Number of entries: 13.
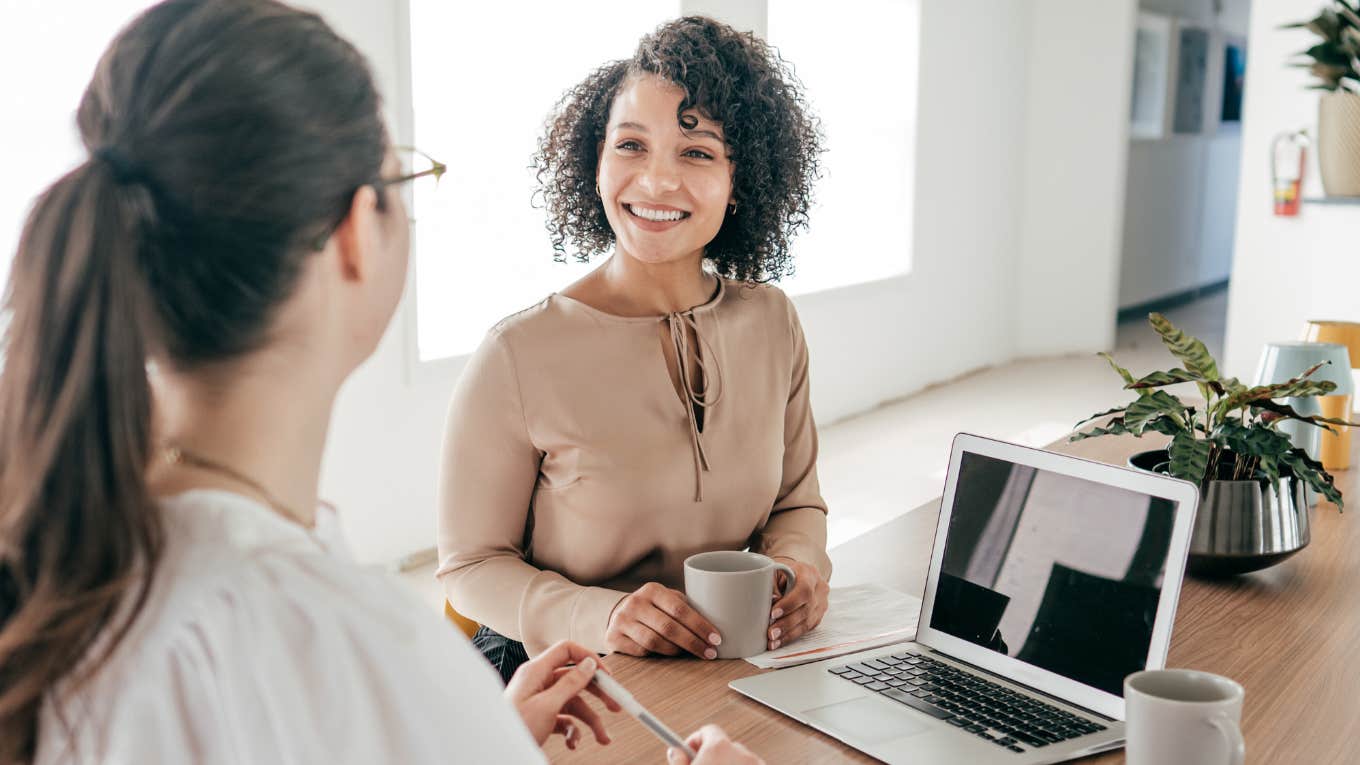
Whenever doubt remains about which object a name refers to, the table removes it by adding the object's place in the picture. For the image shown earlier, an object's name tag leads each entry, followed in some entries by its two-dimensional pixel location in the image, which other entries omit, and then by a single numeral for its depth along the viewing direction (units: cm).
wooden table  105
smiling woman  151
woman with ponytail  64
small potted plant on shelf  421
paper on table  125
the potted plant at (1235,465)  142
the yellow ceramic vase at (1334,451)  196
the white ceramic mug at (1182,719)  86
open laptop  106
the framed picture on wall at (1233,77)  926
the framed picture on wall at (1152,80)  791
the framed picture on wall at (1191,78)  841
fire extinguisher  521
